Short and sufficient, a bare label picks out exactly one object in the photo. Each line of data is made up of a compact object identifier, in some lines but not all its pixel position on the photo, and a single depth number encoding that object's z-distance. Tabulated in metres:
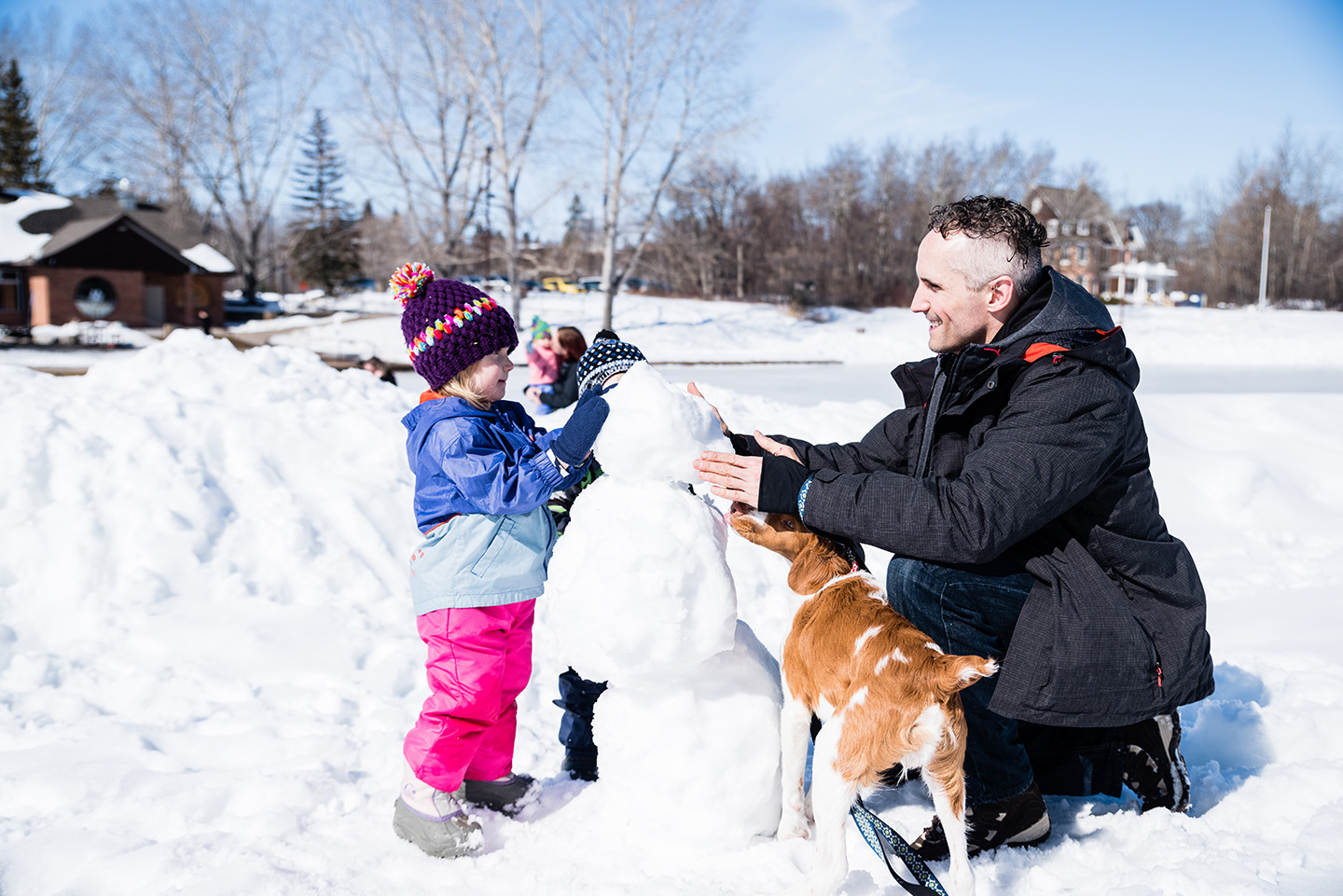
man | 2.20
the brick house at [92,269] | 30.19
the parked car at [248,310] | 37.91
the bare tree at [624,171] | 24.56
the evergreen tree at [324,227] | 46.12
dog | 2.03
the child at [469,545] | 2.62
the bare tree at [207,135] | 34.78
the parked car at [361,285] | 50.67
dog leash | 2.16
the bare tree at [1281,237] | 46.75
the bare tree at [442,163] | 25.42
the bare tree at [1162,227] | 60.81
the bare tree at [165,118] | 35.53
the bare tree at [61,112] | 41.38
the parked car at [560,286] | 54.62
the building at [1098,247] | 46.91
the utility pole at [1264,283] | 40.87
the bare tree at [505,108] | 24.47
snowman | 2.28
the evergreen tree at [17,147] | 42.16
